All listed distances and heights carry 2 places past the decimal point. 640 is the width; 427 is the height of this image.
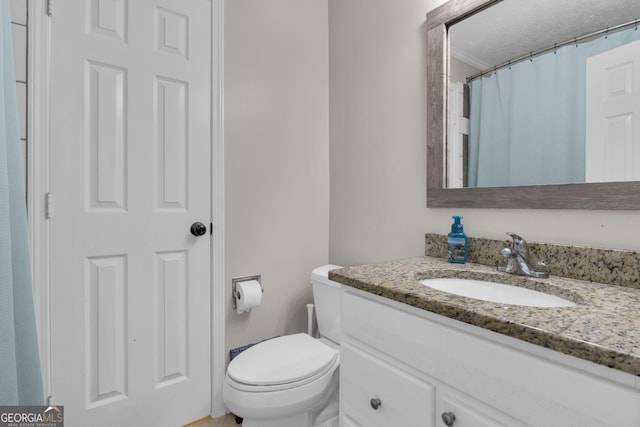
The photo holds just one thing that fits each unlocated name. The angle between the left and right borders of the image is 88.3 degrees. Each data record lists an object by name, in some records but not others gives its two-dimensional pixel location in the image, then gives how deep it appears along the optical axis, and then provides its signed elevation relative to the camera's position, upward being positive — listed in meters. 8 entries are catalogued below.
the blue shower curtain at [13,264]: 0.64 -0.12
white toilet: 1.17 -0.64
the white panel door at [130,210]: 1.26 -0.01
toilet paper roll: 1.60 -0.43
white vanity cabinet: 0.54 -0.34
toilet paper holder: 1.64 -0.37
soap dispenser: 1.22 -0.12
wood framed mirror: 0.97 +0.08
